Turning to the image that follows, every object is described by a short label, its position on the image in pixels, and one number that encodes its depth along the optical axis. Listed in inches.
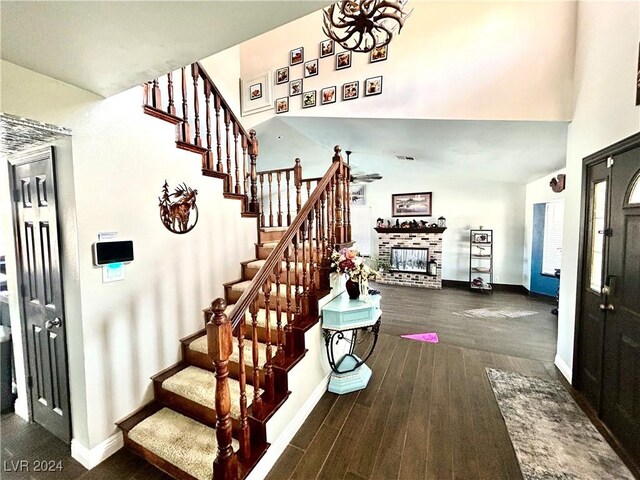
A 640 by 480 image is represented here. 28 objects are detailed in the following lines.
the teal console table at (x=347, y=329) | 89.5
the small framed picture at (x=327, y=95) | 143.9
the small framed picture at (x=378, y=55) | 131.1
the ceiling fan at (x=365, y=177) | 243.3
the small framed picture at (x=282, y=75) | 157.0
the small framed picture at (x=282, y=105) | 155.4
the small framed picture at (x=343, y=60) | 139.8
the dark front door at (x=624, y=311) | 70.8
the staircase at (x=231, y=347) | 58.0
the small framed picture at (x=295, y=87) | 152.4
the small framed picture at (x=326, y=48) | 144.0
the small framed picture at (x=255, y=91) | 164.2
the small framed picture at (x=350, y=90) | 137.8
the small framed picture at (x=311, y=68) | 148.3
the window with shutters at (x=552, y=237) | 203.5
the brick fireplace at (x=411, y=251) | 272.7
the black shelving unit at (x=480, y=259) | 252.7
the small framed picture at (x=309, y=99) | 148.1
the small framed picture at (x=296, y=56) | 153.3
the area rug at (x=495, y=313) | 182.7
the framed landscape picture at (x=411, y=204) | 282.2
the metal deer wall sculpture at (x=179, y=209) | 85.0
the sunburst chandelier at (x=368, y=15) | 75.3
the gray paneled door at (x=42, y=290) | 70.2
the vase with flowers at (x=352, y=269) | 96.5
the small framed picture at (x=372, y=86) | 132.9
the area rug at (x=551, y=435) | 65.8
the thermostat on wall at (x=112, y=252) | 68.0
